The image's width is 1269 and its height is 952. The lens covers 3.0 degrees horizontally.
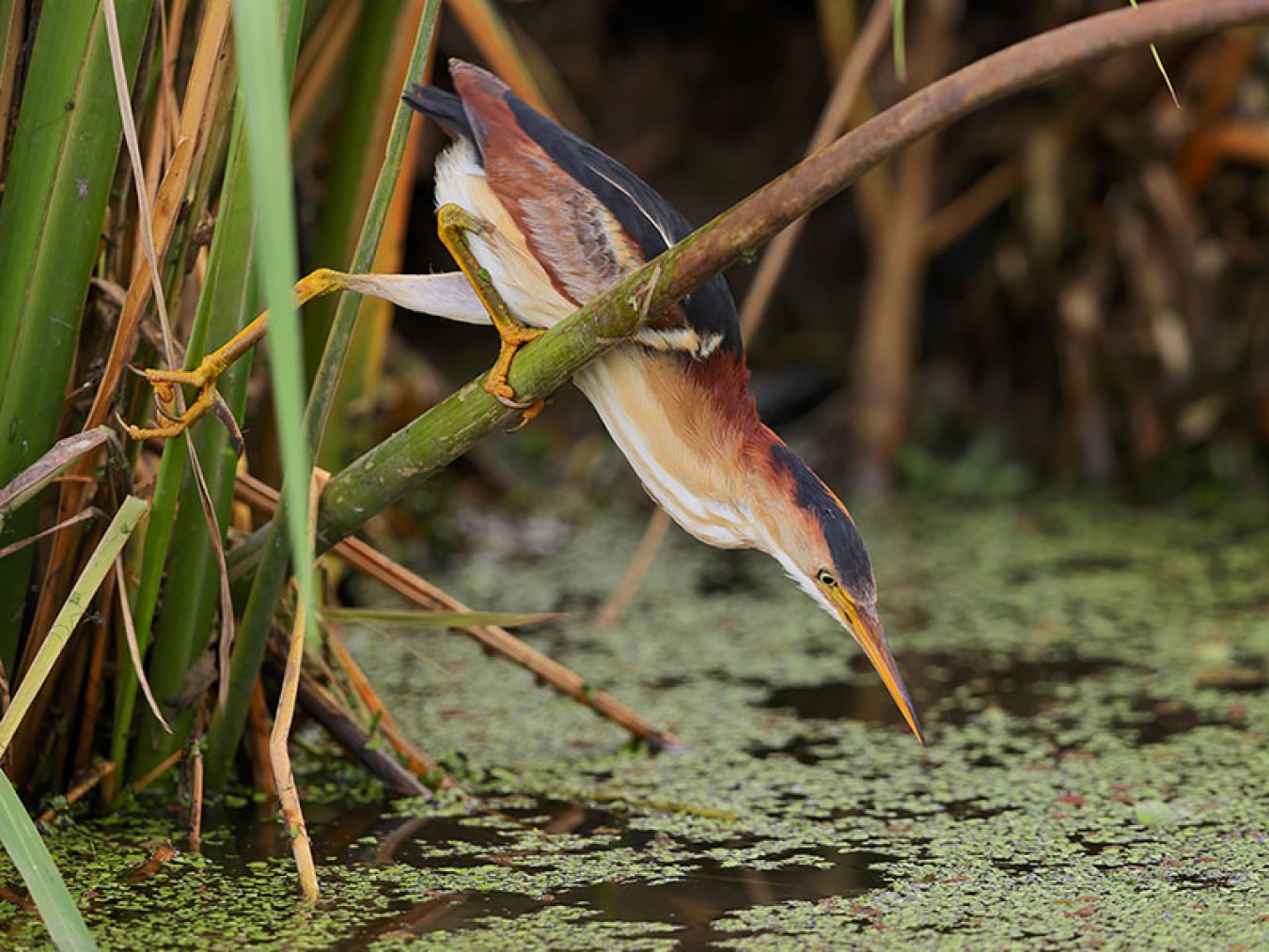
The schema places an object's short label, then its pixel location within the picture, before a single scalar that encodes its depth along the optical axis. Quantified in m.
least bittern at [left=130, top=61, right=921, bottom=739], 6.30
